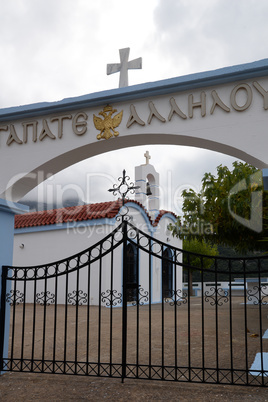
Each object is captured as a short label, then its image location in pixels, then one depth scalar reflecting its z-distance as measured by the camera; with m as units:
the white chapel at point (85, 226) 17.58
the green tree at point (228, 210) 11.41
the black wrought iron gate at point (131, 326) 6.27
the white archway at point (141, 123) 5.21
